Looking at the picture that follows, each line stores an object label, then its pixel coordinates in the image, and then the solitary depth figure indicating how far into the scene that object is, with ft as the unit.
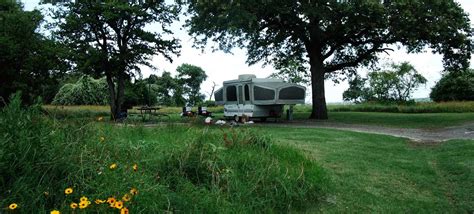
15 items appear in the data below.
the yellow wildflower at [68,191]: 9.45
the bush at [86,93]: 134.62
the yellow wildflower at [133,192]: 10.23
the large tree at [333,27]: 54.44
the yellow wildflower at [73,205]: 9.10
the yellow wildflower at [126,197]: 9.93
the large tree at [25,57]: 67.10
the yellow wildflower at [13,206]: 8.63
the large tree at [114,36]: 68.08
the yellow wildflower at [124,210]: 9.16
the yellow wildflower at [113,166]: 11.14
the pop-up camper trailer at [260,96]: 61.52
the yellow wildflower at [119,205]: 9.29
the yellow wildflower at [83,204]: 8.95
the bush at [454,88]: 157.58
